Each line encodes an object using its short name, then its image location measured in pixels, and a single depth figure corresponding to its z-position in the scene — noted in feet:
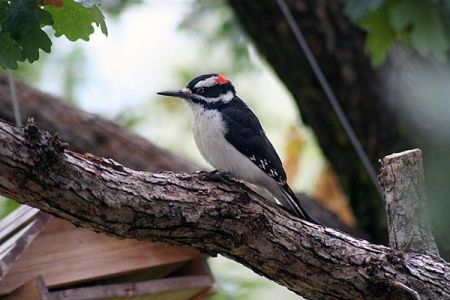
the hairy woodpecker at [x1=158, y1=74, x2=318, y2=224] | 28.19
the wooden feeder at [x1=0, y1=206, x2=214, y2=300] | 26.17
